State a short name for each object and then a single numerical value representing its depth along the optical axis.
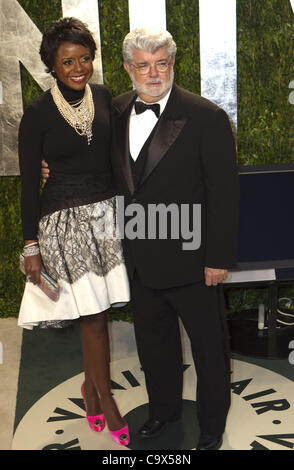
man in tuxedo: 2.28
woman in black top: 2.40
